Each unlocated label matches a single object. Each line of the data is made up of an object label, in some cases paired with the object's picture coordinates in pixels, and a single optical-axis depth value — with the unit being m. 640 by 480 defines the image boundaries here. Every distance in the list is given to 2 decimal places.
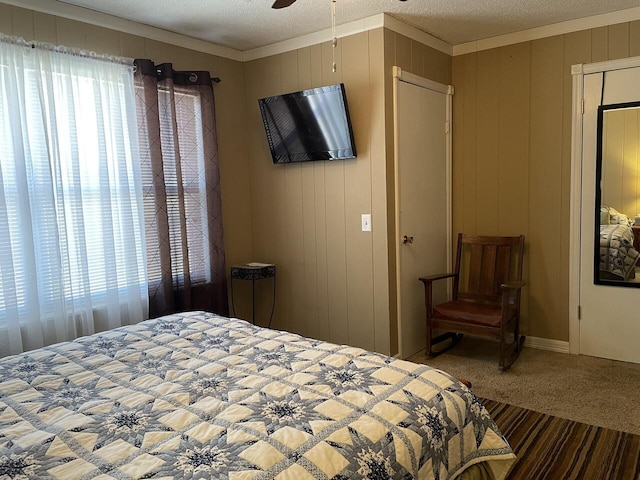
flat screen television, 3.49
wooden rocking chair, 3.46
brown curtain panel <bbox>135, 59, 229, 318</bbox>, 3.34
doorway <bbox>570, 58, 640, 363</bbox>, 3.47
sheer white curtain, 2.73
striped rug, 2.27
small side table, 3.83
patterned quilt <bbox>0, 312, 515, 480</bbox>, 1.29
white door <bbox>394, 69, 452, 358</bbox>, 3.60
